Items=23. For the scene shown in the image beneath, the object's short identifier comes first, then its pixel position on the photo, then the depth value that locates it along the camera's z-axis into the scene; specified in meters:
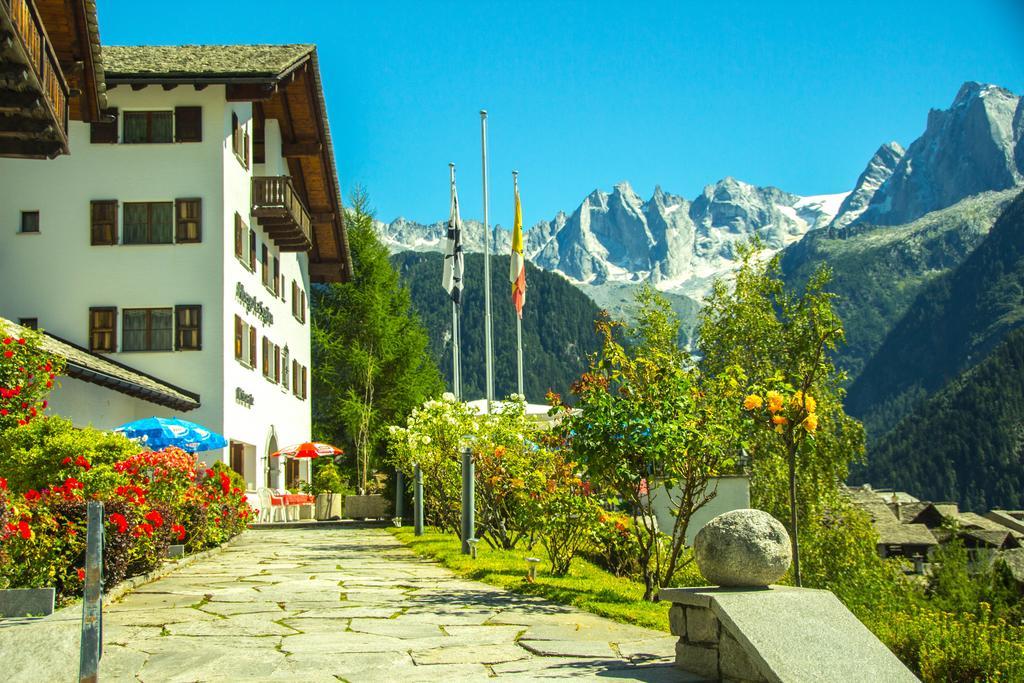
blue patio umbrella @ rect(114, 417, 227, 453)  20.70
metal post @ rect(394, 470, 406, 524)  25.57
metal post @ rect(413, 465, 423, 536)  19.86
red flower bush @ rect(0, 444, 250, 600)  8.54
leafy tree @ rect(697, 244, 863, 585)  11.54
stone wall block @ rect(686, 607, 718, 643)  6.81
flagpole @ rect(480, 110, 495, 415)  26.94
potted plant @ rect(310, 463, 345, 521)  32.08
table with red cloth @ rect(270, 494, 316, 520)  31.81
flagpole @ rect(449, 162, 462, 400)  27.86
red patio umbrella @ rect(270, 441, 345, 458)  32.69
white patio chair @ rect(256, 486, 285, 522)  30.36
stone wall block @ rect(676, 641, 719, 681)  6.78
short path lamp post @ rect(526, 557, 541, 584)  11.24
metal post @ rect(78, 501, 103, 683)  5.17
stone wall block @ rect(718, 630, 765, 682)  6.50
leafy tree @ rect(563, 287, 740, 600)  10.28
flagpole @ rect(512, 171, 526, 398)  27.64
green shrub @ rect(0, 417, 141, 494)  11.17
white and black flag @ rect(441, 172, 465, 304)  28.88
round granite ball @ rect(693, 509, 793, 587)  7.09
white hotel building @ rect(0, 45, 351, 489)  27.17
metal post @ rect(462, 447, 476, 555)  14.81
